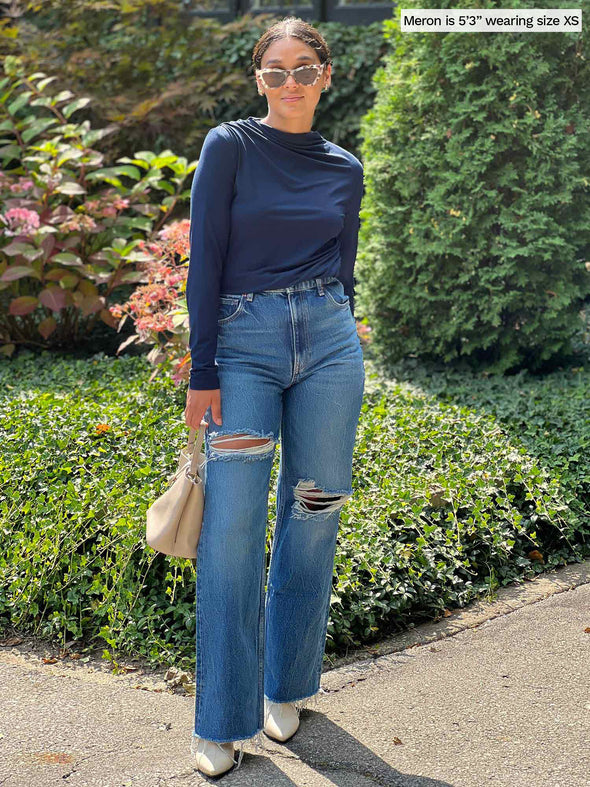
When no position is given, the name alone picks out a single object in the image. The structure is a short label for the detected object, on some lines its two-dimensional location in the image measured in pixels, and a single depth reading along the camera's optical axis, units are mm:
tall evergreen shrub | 5695
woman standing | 2469
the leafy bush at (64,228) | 6578
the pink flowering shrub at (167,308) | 5254
